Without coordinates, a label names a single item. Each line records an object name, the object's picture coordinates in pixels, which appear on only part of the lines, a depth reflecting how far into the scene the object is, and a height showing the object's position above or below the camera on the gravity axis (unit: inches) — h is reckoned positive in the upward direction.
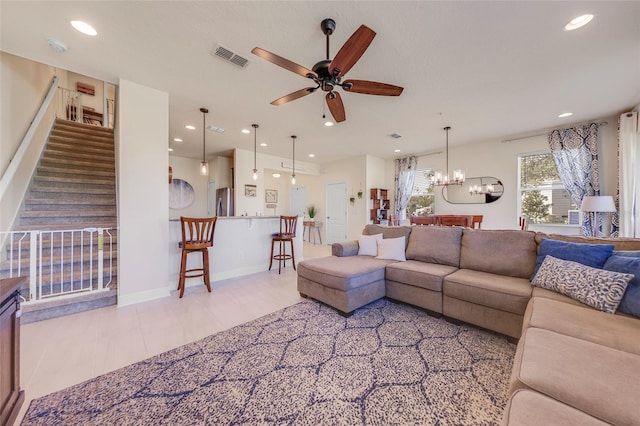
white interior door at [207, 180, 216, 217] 281.1 +19.1
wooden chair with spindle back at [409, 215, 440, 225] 207.8 -5.8
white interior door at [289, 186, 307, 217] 334.0 +19.2
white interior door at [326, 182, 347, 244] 282.5 +2.1
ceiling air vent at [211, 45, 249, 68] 91.6 +64.1
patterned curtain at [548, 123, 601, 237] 163.2 +38.8
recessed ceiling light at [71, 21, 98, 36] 80.3 +65.1
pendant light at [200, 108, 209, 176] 147.5 +65.1
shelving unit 262.1 +11.0
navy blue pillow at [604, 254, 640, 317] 61.1 -19.1
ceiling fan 68.7 +48.4
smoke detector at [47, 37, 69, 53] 88.0 +64.9
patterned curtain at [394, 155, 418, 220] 259.0 +36.2
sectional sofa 33.7 -25.7
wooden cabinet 43.9 -27.4
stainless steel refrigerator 249.6 +12.7
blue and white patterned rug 52.5 -44.7
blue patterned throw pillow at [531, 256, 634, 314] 63.4 -20.6
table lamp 140.8 +5.9
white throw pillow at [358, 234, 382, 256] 134.4 -18.2
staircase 104.7 +0.4
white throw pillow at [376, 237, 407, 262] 124.0 -19.0
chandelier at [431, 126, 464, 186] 179.5 +27.8
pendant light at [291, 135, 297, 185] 202.4 +65.5
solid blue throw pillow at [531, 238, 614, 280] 75.9 -13.2
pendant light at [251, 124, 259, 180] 177.5 +65.6
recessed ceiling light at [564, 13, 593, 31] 75.9 +63.7
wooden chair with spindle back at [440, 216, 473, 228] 192.9 -5.7
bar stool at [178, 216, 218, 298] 122.6 -16.0
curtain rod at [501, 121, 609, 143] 161.8 +62.9
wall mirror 208.5 +21.1
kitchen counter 136.6 -23.0
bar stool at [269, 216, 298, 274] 171.5 -15.6
